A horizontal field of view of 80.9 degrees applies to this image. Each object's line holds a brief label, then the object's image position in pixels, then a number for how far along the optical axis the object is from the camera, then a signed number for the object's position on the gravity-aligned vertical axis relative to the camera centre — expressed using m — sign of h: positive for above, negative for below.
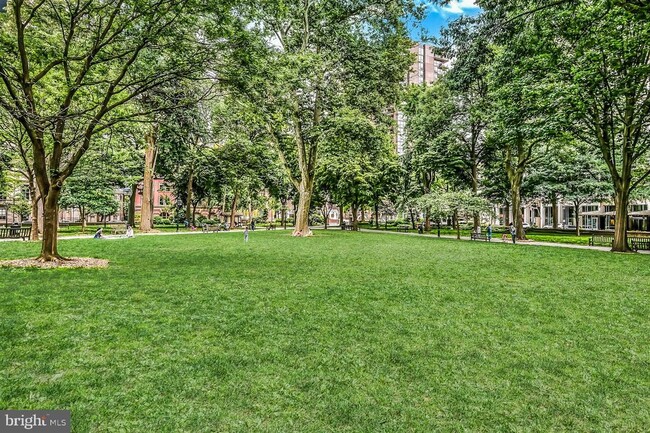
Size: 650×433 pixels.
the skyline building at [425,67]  100.19 +41.06
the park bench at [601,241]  22.78 -1.61
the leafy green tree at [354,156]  23.30 +4.54
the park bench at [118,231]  27.36 -1.03
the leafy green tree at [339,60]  23.53 +10.13
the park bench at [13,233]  22.41 -0.94
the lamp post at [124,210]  57.46 +1.03
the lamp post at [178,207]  45.41 +1.15
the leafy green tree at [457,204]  26.05 +0.74
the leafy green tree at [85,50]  10.32 +5.05
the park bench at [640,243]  20.20 -1.54
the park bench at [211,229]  33.12 -1.15
